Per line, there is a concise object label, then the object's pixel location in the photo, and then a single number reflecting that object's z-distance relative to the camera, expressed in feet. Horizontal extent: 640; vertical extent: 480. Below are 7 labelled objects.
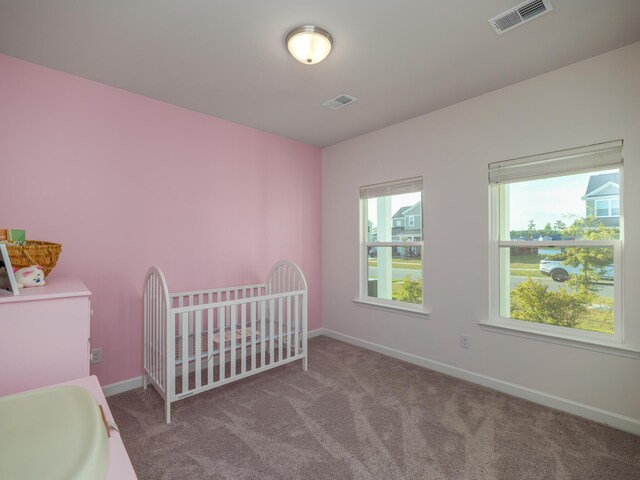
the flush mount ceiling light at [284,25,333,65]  5.60
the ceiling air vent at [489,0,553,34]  5.05
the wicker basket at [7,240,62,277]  4.95
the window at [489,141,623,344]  6.63
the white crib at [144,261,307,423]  6.63
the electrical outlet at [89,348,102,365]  7.39
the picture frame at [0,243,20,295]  3.87
